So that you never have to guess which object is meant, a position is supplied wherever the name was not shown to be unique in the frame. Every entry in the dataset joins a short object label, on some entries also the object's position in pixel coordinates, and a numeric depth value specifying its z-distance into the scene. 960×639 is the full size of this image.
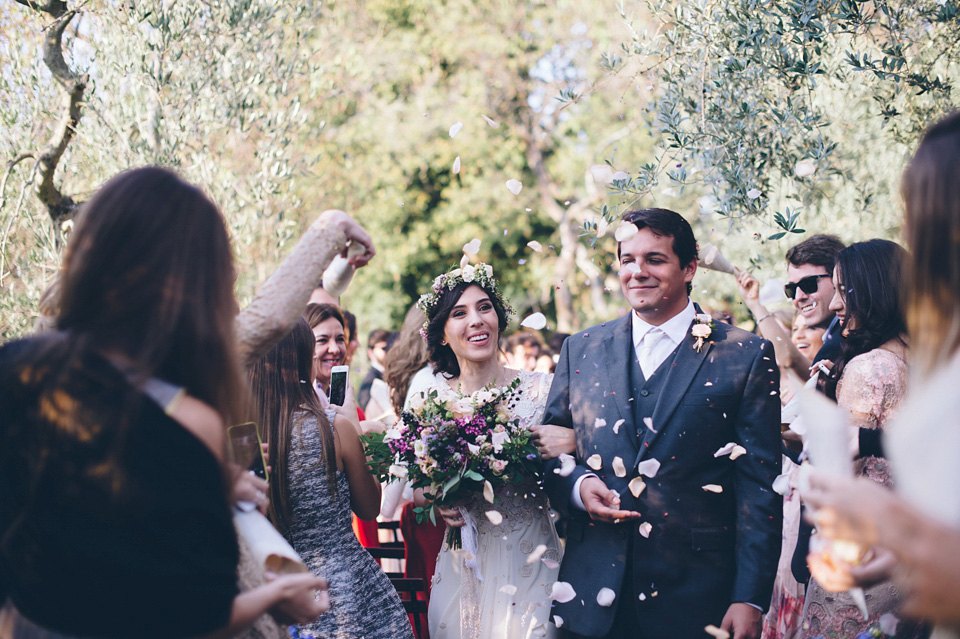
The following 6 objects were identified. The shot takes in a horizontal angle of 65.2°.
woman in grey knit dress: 3.49
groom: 3.19
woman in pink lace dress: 3.35
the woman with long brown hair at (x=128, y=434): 1.75
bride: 3.88
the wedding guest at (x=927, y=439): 1.45
